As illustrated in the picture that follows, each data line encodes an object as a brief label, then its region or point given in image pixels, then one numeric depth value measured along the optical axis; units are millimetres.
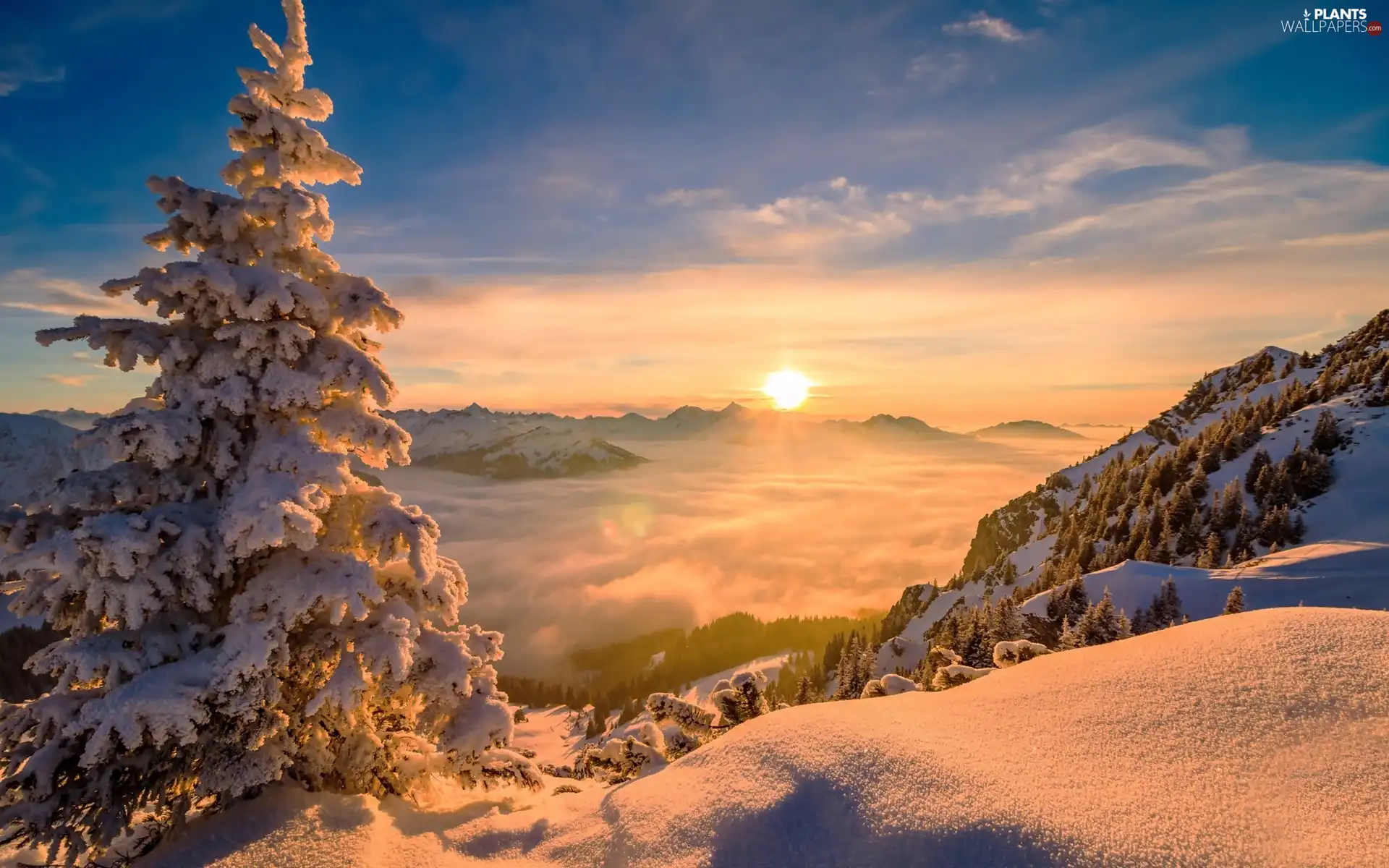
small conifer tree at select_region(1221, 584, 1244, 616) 33553
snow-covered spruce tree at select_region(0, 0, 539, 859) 8297
